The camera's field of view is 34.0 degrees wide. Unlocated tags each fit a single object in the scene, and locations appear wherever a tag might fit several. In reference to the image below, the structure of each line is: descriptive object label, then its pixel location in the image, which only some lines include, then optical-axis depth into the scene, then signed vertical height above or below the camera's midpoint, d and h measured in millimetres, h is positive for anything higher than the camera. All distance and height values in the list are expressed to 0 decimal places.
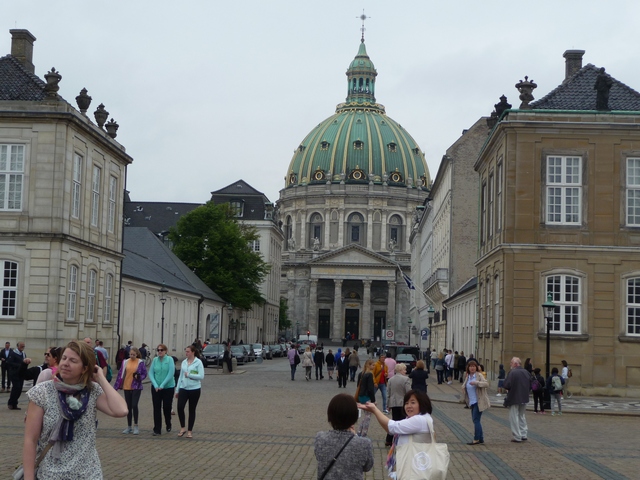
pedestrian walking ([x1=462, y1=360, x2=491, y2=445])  17672 -1093
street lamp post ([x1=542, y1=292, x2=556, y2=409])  27922 +570
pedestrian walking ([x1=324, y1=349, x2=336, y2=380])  46094 -1531
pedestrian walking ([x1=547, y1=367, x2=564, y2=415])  24562 -1236
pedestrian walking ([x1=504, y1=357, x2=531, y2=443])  18031 -1137
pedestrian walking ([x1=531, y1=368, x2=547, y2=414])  24859 -1378
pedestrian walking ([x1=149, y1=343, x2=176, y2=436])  17812 -1002
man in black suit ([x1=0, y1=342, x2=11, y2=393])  26491 -1141
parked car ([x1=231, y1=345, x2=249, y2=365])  60875 -1714
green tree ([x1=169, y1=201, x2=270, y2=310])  78312 +5416
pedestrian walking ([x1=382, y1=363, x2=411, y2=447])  17125 -1113
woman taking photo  8469 -804
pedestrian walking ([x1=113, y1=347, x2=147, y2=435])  17938 -1037
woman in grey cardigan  7449 -856
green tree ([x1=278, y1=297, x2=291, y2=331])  139875 +1054
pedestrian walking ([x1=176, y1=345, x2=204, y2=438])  17469 -1047
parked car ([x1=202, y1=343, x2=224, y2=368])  52706 -1589
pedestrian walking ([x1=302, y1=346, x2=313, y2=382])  43375 -1558
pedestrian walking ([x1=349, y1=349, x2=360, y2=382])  41062 -1341
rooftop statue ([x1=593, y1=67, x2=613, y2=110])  33875 +7927
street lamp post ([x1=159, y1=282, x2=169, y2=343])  47906 +1407
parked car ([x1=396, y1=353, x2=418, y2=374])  46472 -1350
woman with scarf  6633 -610
